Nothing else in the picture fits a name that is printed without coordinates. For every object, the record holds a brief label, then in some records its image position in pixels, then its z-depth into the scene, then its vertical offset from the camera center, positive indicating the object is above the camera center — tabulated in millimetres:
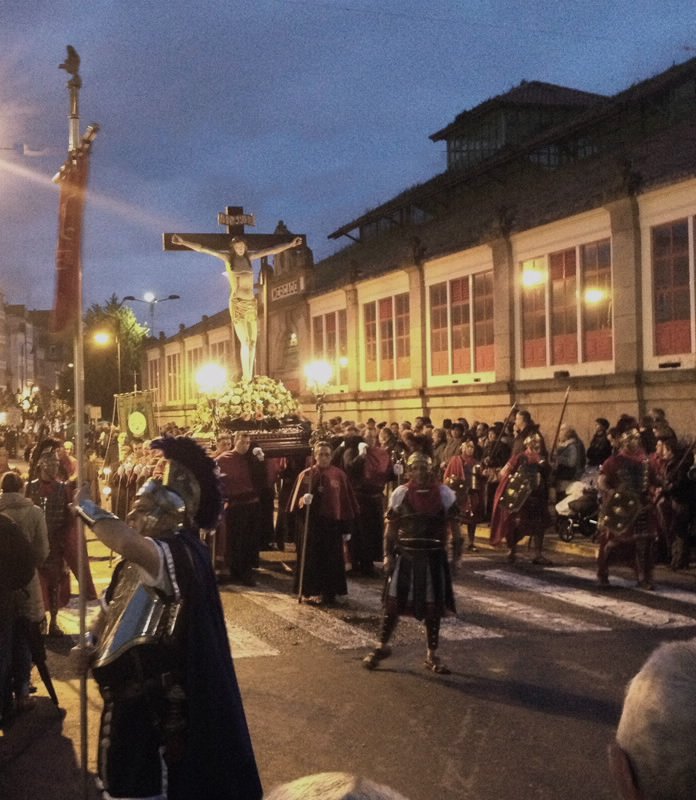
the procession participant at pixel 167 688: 4008 -1076
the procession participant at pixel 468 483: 17078 -1259
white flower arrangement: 15914 +116
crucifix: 17891 +2811
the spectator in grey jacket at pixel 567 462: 17188 -938
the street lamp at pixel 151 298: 46250 +5302
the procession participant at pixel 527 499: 14461 -1291
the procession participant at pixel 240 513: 13469 -1343
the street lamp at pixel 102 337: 32834 +2523
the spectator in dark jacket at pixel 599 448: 18344 -768
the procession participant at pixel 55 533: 10305 -1188
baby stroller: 16109 -1661
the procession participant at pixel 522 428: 16922 -359
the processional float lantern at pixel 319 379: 16391 +584
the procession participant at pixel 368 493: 14172 -1184
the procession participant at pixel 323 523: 11891 -1327
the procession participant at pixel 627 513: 12234 -1289
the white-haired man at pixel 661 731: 1763 -565
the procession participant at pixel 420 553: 8469 -1206
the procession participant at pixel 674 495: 13516 -1196
